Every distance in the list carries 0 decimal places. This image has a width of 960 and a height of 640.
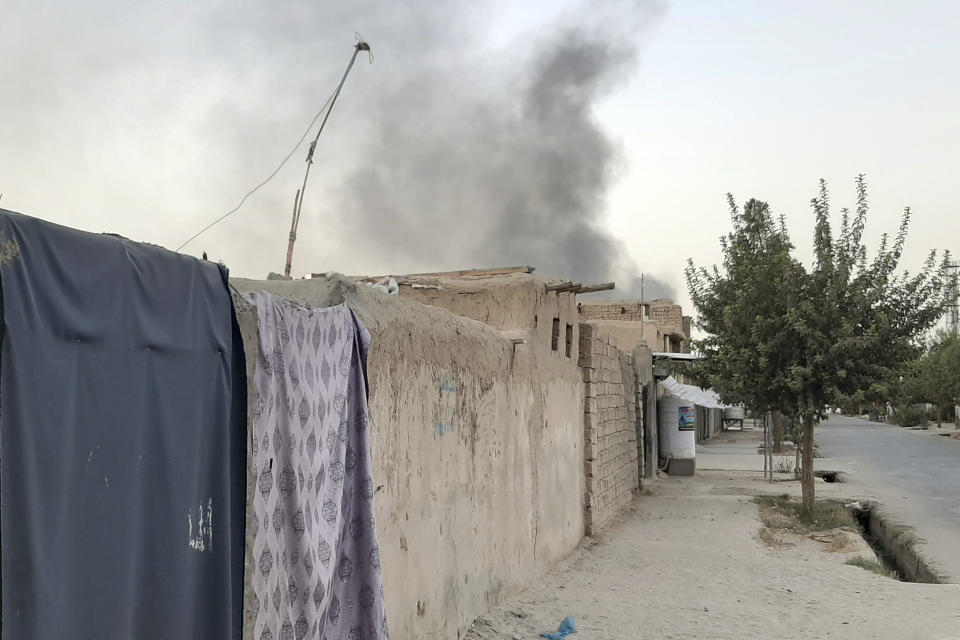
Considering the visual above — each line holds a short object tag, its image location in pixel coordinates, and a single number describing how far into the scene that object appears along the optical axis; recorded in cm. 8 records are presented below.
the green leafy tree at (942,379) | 4869
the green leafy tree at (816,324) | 1308
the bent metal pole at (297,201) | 692
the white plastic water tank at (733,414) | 4563
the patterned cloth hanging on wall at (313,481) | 343
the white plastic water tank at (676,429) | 2022
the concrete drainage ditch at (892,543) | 1042
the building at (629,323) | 2861
